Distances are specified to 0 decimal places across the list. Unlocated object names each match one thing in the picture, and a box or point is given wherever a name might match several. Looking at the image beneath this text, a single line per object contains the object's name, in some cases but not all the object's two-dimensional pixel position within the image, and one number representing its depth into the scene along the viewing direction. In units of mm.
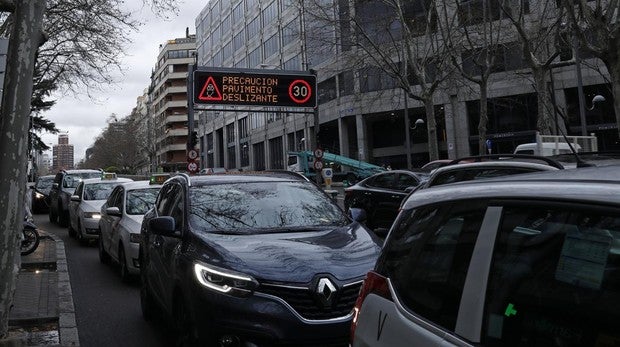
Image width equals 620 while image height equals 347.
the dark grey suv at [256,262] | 3918
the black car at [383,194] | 12727
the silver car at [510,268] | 1544
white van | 15311
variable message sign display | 19828
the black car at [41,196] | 24516
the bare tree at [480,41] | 20938
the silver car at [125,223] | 8523
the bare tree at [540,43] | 17094
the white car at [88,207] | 13180
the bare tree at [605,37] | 11648
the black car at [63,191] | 18406
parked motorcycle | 10875
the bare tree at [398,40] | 22438
